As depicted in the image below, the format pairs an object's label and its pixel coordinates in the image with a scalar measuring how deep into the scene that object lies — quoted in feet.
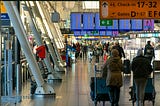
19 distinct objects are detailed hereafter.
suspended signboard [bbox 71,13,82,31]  115.34
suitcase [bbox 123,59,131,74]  85.02
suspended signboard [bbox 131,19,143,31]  113.85
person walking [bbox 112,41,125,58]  84.28
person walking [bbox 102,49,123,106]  44.60
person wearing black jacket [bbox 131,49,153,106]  43.80
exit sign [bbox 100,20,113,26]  109.08
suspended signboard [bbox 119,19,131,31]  117.80
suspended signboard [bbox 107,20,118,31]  118.73
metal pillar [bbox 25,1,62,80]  69.00
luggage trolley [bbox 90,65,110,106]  46.42
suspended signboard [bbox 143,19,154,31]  108.36
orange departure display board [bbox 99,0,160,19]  50.47
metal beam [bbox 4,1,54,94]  54.08
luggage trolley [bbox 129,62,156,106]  46.39
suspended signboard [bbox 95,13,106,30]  116.16
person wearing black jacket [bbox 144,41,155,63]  93.40
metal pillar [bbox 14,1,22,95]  66.24
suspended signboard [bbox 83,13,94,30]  115.65
